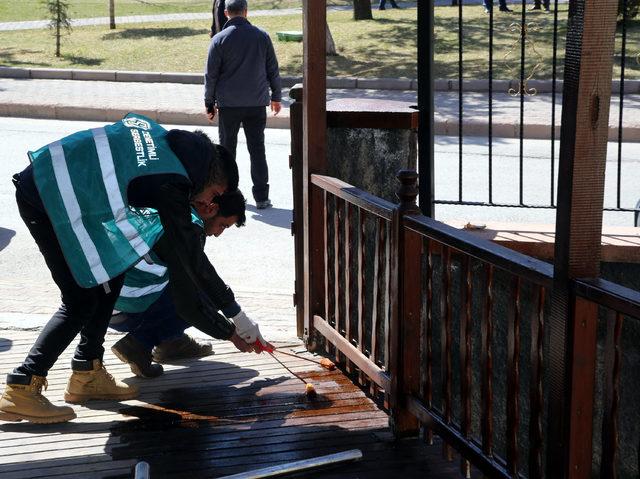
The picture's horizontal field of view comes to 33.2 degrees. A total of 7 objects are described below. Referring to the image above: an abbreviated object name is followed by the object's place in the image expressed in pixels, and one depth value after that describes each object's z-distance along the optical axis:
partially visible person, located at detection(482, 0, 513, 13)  18.64
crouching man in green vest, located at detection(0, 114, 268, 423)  4.28
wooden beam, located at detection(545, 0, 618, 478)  2.86
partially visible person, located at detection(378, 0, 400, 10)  22.88
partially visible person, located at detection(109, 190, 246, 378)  5.00
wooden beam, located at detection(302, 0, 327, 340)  5.23
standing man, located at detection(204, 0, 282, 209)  9.49
